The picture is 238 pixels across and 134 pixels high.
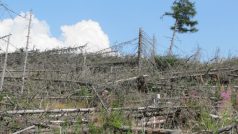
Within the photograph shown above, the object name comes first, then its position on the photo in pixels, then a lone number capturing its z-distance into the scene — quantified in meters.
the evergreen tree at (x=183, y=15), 38.03
